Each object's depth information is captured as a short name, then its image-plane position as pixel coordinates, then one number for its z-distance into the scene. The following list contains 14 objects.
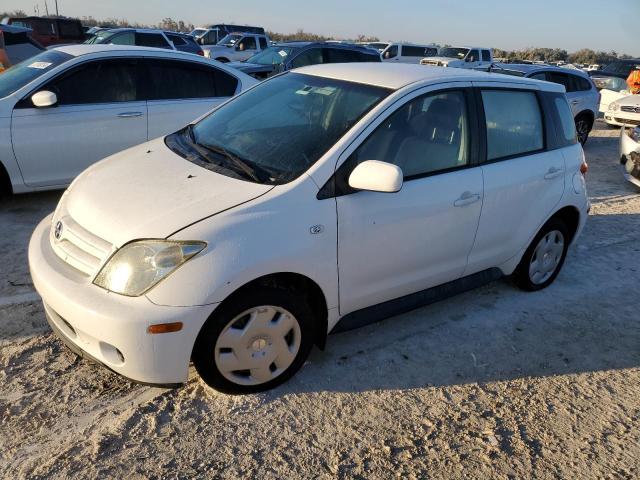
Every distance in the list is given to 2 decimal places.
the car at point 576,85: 10.37
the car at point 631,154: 7.71
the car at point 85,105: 5.20
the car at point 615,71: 18.82
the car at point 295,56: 12.80
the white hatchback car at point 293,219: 2.55
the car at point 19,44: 13.03
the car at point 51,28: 21.91
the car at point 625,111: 11.80
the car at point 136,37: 16.62
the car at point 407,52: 25.06
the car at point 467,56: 22.23
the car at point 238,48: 20.53
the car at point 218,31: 26.77
